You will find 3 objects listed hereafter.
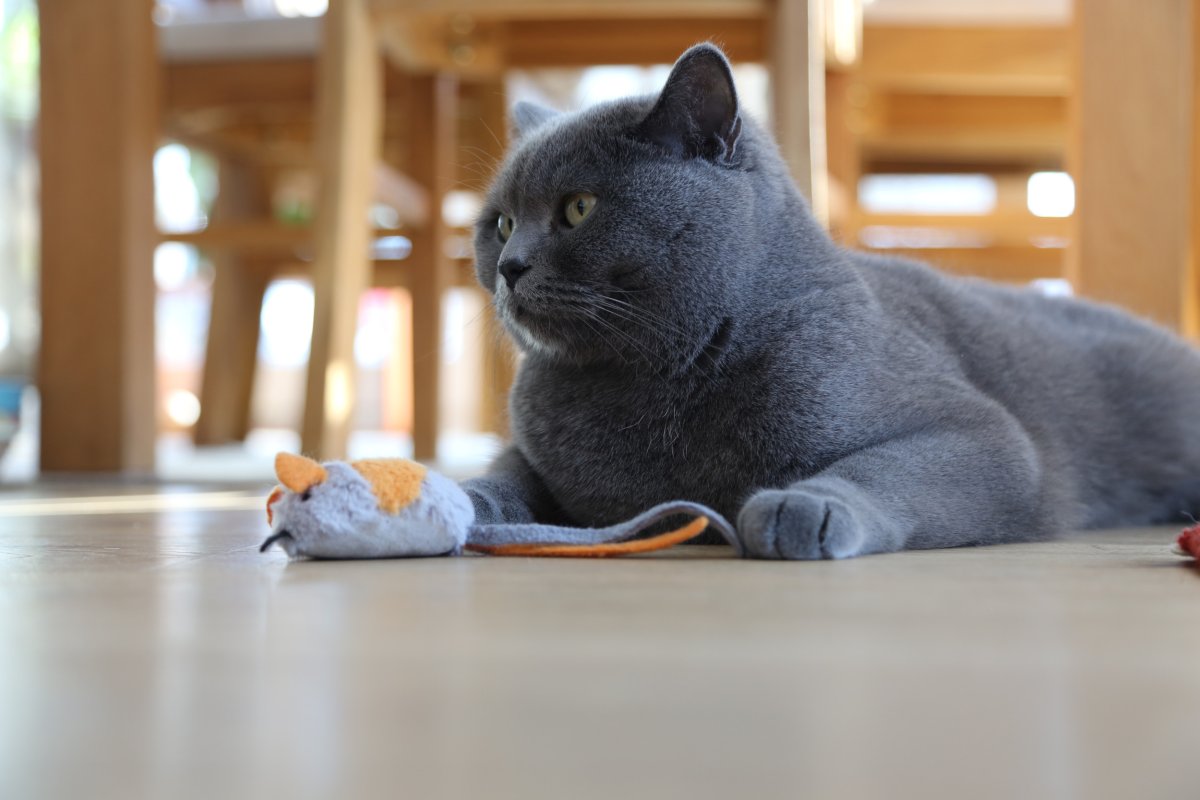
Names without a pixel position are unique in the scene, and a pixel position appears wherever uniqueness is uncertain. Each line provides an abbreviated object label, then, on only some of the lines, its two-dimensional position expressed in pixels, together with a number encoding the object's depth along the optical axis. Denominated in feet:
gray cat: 3.18
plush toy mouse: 2.80
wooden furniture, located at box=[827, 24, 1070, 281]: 8.40
